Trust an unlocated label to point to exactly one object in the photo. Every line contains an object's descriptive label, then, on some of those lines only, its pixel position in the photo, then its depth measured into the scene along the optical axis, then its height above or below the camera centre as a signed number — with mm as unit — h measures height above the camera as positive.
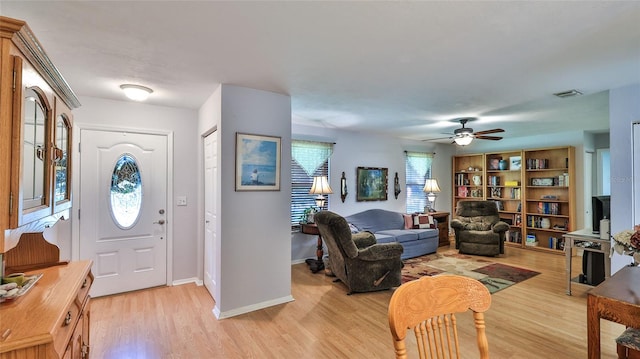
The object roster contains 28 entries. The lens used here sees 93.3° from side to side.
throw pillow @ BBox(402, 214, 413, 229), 5922 -788
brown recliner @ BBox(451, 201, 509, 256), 5512 -894
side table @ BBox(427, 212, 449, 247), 6473 -987
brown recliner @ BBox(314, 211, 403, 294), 3572 -950
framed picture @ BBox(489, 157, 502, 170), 6902 +431
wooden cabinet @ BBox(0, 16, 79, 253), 1200 +241
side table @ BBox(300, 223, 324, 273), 4523 -1041
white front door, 3523 -330
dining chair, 1045 -478
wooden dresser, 1136 -578
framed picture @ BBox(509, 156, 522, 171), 6504 +408
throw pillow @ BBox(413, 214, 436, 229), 5939 -786
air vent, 3309 +982
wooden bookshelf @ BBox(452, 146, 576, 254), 5910 -198
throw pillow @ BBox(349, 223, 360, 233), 5064 -801
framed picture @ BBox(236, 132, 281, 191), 3195 +209
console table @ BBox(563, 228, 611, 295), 3389 -733
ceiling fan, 4508 +699
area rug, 4176 -1362
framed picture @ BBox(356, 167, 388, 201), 6004 -48
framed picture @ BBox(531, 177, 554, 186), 6102 +13
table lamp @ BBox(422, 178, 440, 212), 6652 -163
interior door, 3404 -376
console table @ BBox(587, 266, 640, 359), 1667 -709
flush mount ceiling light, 3061 +930
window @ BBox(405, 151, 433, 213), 6898 +128
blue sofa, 5254 -913
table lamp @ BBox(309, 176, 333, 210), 4827 -103
